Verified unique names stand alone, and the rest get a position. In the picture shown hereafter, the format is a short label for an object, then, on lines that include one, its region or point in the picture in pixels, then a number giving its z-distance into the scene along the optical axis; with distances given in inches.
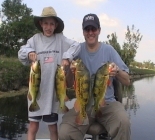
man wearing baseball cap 97.9
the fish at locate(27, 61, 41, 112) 97.5
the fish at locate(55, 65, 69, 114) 97.9
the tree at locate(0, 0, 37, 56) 1126.2
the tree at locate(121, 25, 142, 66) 1392.4
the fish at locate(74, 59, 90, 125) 93.2
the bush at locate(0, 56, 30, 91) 523.8
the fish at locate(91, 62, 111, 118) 93.1
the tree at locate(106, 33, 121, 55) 1397.3
